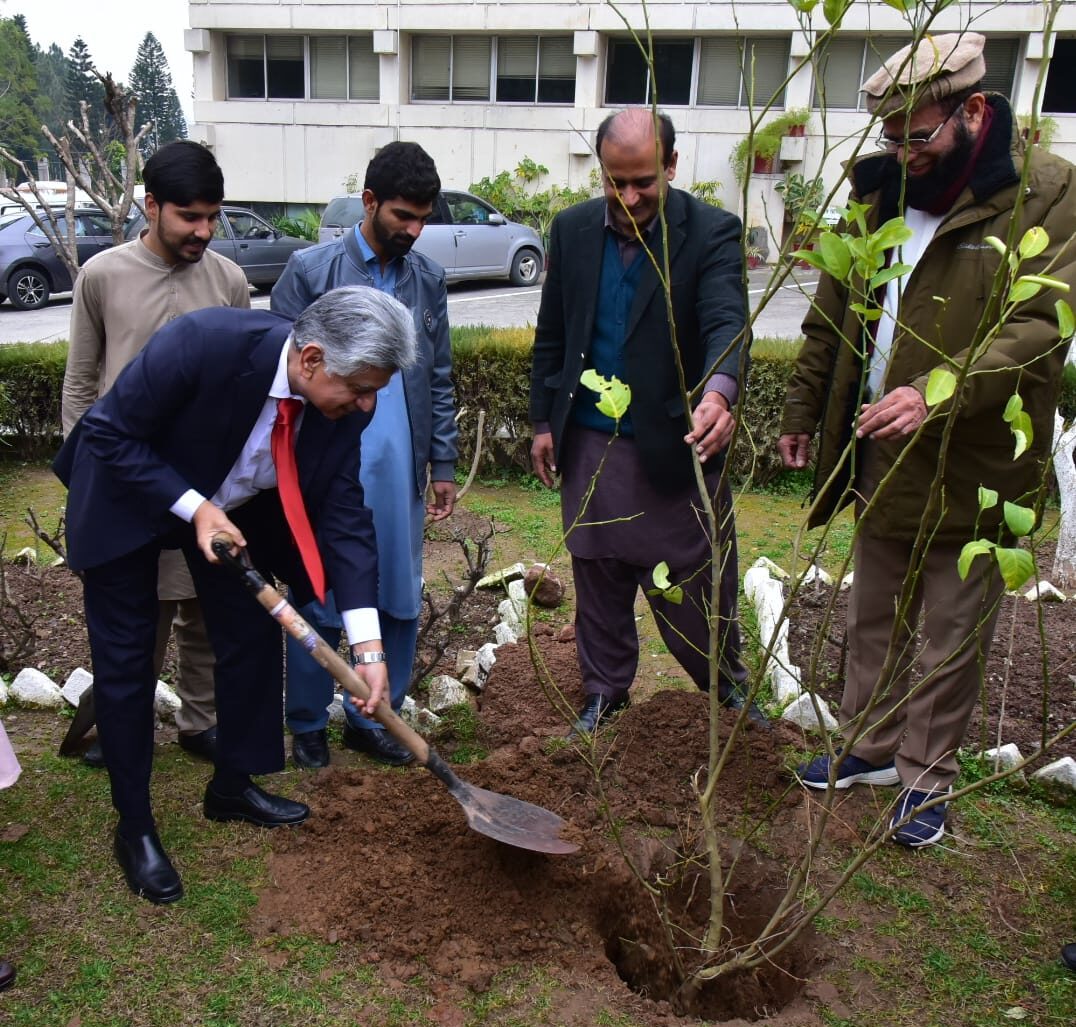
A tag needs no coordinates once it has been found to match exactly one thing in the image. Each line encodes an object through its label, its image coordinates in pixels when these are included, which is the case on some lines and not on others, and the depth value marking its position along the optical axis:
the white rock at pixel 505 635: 4.49
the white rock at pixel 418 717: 3.74
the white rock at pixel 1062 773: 3.37
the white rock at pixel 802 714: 3.80
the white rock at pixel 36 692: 3.81
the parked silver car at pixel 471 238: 15.95
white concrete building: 21.38
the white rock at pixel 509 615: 4.62
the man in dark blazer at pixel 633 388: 3.21
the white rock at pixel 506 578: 5.05
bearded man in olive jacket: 2.66
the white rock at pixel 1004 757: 3.48
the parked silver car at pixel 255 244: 15.99
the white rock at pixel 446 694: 3.91
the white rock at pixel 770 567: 5.10
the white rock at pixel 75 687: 3.78
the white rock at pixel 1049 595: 4.82
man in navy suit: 2.52
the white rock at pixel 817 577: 4.84
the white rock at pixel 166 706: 3.77
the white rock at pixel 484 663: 4.12
